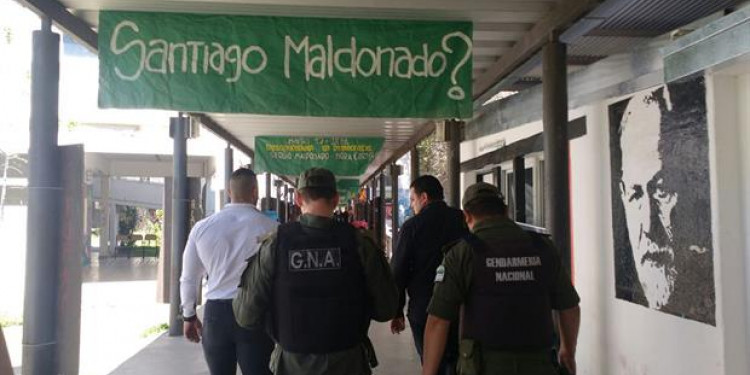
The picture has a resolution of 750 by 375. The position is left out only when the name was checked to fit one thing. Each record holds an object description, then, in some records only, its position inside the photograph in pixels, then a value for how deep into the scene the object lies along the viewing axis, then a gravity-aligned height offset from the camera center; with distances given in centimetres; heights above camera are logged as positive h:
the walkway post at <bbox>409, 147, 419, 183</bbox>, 1326 +93
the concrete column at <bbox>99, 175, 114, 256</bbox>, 2459 -58
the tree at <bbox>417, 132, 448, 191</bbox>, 2114 +166
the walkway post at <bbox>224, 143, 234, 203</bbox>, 1223 +93
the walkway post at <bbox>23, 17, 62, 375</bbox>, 418 -19
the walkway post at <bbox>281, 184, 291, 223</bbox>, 2153 +9
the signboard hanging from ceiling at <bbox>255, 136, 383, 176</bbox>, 1153 +102
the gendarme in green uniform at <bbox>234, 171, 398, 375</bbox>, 290 -44
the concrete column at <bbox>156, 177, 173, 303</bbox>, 1039 -80
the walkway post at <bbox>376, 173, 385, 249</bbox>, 2016 -16
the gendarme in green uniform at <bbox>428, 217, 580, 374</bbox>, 284 -37
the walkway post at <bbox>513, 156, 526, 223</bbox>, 744 +24
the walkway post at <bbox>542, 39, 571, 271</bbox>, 467 +36
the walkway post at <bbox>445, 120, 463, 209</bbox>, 812 +59
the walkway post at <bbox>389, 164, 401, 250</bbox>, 1594 +62
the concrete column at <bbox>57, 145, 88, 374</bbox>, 427 -37
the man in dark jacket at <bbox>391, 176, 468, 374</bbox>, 426 -33
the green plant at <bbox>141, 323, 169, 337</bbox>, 867 -171
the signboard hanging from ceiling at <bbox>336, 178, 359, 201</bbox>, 2348 +82
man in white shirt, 385 -43
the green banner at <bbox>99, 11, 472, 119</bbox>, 474 +110
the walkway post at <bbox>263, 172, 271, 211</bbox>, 1653 +61
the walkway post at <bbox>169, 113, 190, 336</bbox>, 834 -2
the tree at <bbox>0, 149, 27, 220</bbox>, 1339 +135
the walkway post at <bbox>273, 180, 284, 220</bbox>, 2125 +77
